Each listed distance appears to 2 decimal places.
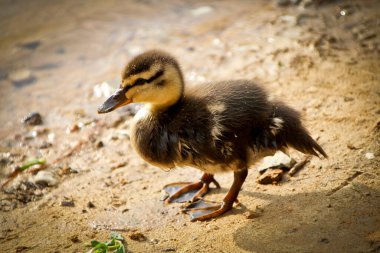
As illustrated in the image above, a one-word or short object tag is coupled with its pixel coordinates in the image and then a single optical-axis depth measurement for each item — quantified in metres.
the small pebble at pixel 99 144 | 9.91
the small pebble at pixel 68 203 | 8.19
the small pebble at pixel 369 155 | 7.71
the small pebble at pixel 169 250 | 6.68
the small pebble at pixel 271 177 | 7.89
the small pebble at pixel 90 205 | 8.11
